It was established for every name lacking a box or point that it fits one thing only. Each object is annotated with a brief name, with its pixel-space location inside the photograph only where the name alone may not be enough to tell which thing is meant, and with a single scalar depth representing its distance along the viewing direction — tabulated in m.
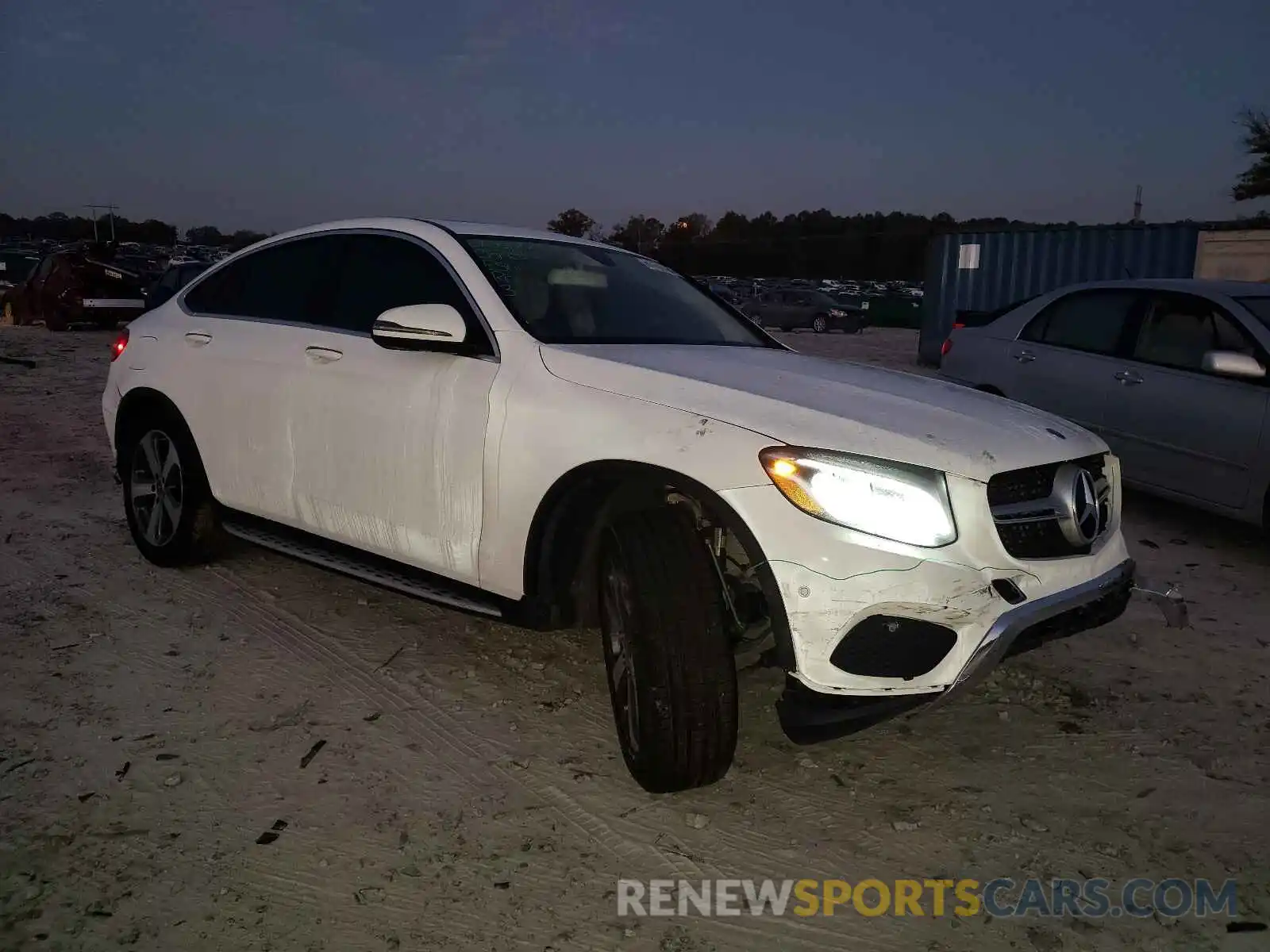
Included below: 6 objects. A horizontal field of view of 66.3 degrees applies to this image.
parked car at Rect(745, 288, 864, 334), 27.66
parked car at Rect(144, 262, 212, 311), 14.67
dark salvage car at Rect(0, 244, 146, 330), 17.88
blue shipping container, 14.80
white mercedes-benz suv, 2.40
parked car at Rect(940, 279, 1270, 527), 5.15
